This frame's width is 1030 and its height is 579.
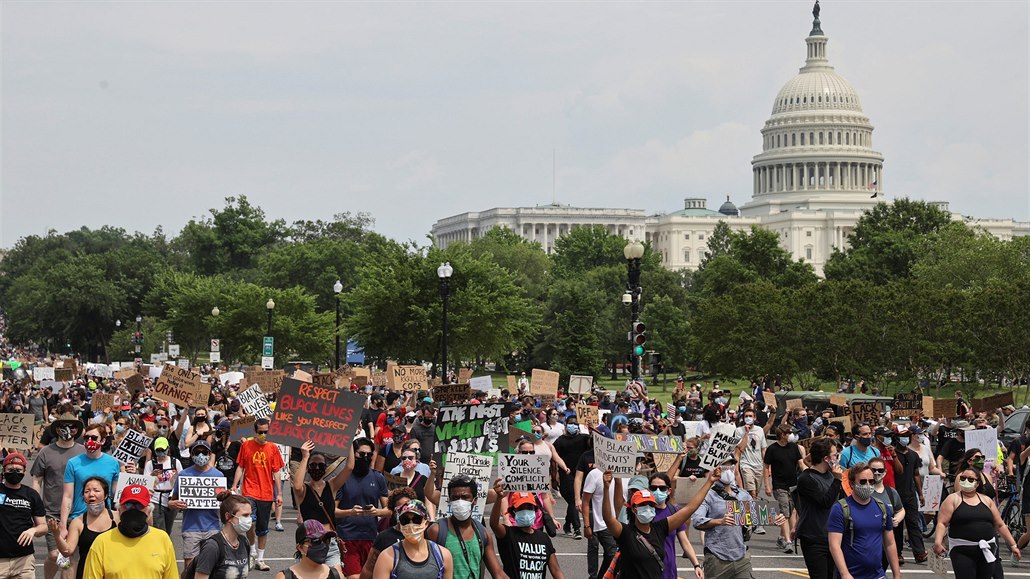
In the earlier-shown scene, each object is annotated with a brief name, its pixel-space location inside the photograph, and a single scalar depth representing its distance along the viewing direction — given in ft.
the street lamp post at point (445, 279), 130.52
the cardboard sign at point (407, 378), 127.24
